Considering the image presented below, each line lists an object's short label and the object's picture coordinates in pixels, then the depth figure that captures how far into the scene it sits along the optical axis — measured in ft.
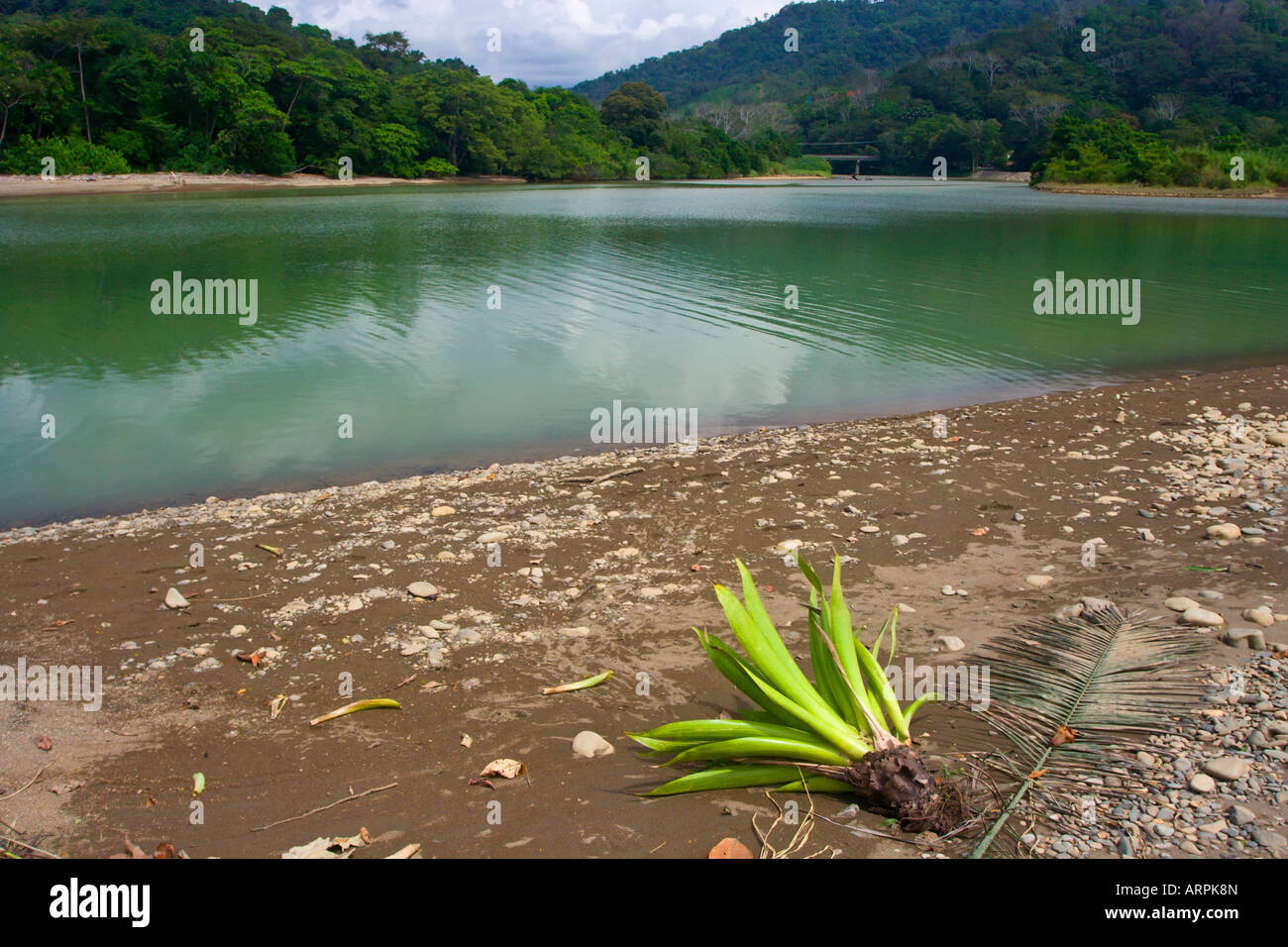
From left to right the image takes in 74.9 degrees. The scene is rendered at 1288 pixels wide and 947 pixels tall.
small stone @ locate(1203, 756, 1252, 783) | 10.40
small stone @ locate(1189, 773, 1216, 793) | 10.23
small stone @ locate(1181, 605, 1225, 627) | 15.07
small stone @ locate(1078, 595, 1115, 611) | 16.19
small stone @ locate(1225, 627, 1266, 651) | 14.07
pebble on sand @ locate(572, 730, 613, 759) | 12.71
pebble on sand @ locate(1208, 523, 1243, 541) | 19.93
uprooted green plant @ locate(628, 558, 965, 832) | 10.48
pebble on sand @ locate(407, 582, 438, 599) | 18.20
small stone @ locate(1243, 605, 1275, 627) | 15.06
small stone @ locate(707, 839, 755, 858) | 9.96
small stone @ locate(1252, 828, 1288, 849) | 9.20
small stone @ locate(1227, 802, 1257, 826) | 9.58
